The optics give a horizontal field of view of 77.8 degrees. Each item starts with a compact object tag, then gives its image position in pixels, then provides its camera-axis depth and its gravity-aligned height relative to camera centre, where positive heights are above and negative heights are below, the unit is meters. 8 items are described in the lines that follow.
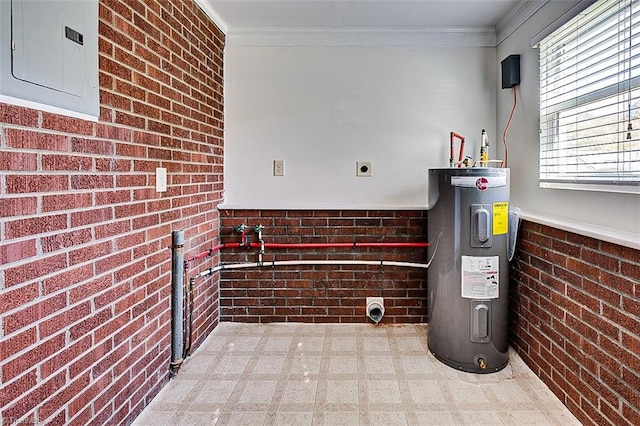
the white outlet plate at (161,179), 2.06 +0.10
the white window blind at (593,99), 1.67 +0.49
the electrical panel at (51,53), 1.15 +0.47
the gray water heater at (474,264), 2.31 -0.39
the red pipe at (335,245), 3.01 -0.36
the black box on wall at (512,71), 2.64 +0.86
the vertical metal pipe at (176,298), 2.24 -0.57
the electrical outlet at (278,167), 3.08 +0.24
